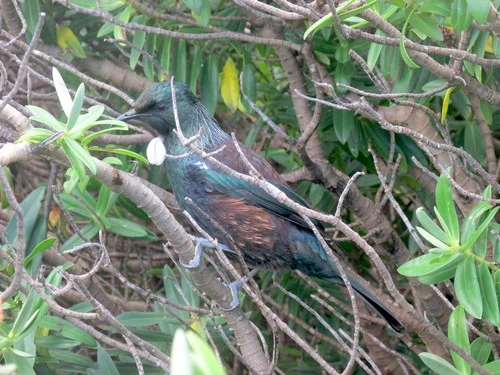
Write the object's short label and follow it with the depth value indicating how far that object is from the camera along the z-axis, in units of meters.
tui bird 3.97
